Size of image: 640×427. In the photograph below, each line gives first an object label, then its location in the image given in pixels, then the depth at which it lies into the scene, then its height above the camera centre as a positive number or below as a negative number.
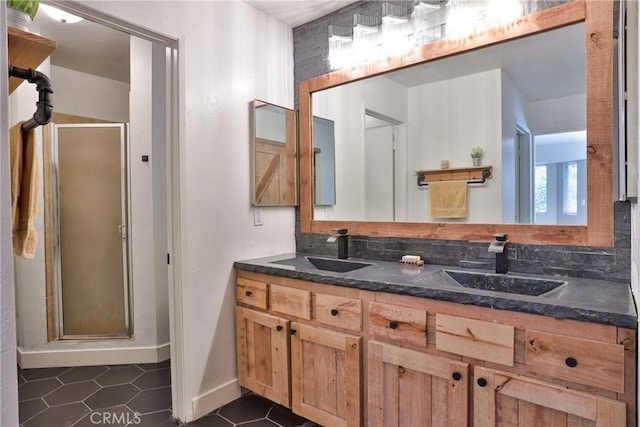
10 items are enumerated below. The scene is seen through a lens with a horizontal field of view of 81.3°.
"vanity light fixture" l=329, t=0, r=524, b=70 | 1.83 +1.00
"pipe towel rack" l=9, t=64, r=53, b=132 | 0.77 +0.26
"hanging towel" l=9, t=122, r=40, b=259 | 0.94 +0.06
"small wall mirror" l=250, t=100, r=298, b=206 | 2.38 +0.37
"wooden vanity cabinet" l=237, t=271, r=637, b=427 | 1.17 -0.60
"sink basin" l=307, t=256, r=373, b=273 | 2.20 -0.34
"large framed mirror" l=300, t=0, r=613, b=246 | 1.58 +0.40
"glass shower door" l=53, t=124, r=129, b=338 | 2.95 -0.15
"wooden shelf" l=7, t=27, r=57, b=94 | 0.75 +0.35
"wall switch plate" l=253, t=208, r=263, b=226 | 2.40 -0.04
